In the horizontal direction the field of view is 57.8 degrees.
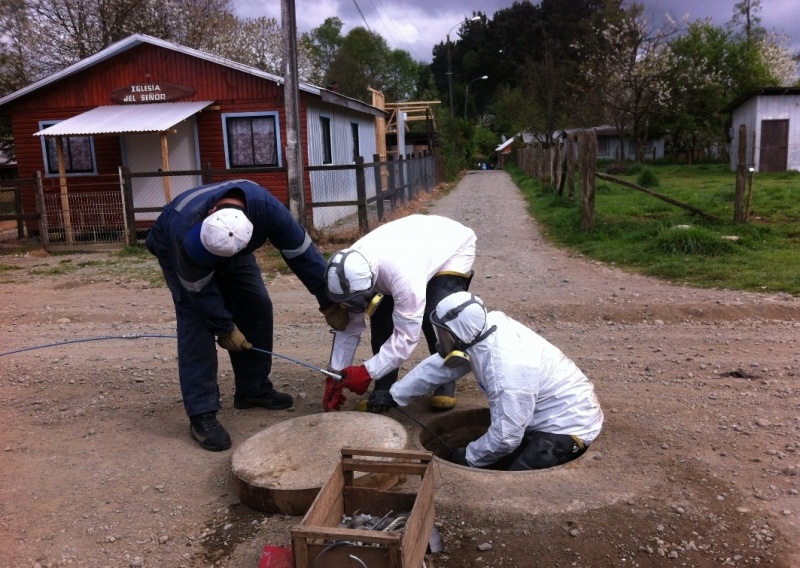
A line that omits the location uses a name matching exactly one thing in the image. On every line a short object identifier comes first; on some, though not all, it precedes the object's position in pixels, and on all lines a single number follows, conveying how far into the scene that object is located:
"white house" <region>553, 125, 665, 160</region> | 44.66
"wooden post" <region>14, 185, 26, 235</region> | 14.56
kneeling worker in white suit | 3.91
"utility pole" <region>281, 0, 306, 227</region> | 11.91
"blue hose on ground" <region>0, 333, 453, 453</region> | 4.45
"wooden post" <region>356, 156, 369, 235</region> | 12.38
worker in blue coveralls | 3.96
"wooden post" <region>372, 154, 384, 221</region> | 14.71
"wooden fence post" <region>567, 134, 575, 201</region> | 14.84
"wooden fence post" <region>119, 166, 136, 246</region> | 12.90
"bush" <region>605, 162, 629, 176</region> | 30.33
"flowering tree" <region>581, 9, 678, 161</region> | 36.00
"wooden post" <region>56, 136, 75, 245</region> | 13.80
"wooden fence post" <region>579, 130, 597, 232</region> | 11.55
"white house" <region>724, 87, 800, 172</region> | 27.53
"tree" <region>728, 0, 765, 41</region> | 48.31
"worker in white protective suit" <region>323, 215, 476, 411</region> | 4.22
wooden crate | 2.69
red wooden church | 15.64
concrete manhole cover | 3.62
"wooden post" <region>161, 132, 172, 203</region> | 14.31
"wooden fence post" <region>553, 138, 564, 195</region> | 19.11
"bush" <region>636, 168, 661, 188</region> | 20.84
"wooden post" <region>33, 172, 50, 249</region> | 13.43
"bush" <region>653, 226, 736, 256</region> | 9.45
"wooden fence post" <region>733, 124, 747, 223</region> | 10.41
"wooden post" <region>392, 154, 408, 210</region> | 19.15
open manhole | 4.73
